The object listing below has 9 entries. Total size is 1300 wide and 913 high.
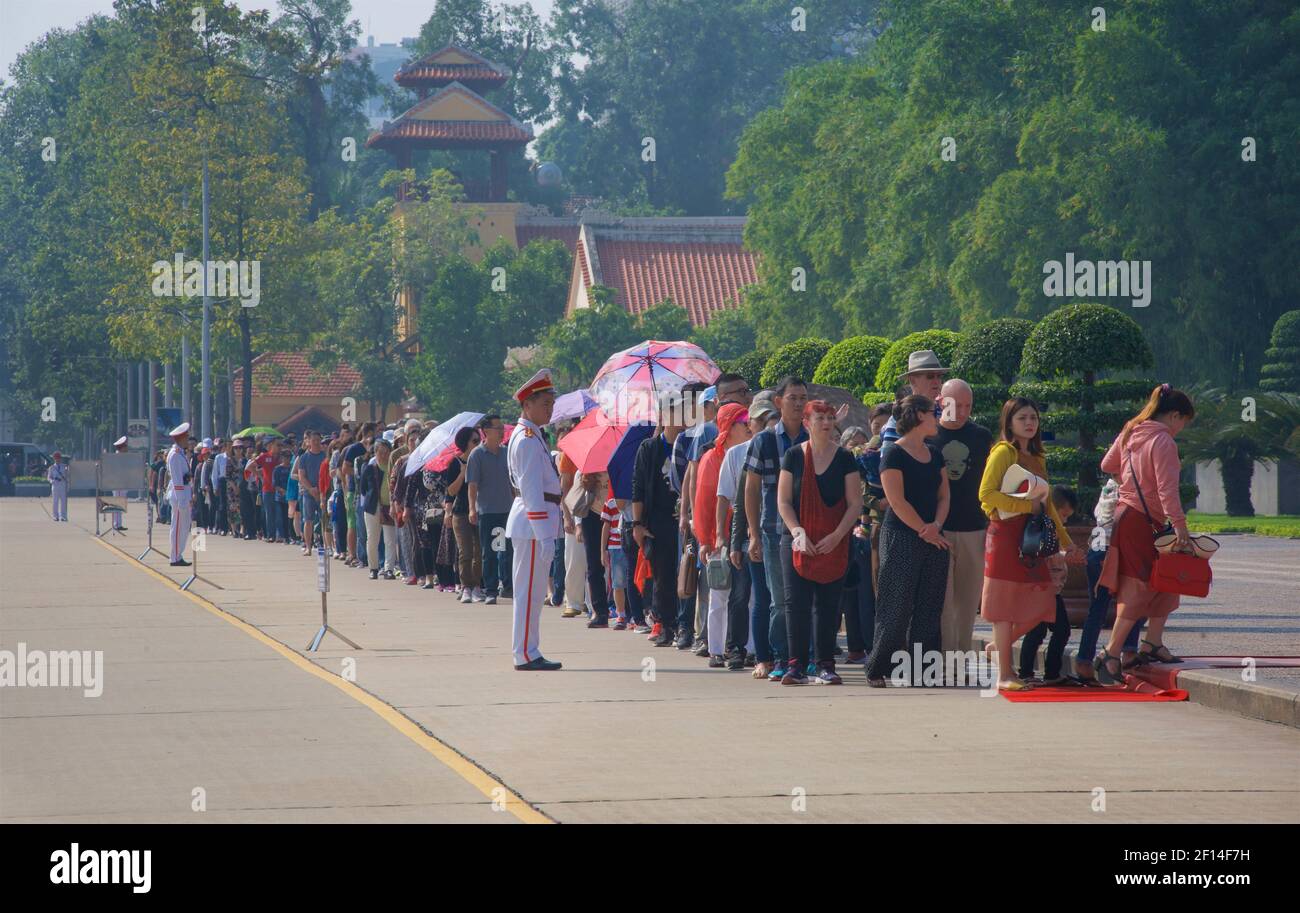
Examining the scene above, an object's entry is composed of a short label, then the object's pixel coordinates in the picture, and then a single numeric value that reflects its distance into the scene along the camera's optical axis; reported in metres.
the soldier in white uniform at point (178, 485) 26.45
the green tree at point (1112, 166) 39.69
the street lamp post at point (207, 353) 58.16
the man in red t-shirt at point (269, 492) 38.00
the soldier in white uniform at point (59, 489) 55.09
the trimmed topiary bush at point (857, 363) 26.08
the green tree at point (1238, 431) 38.16
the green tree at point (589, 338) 59.84
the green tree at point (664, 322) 62.03
